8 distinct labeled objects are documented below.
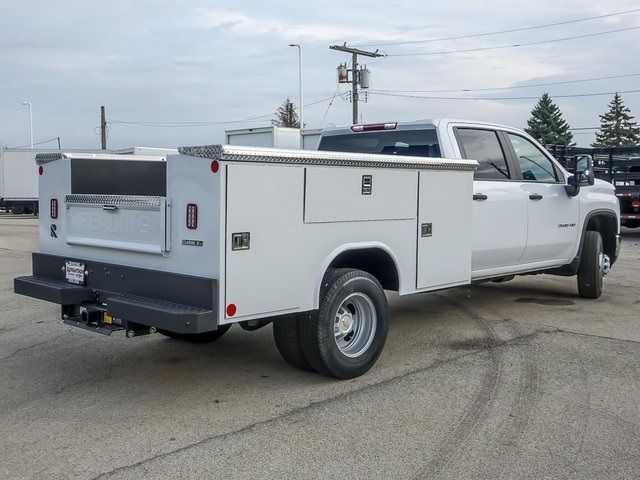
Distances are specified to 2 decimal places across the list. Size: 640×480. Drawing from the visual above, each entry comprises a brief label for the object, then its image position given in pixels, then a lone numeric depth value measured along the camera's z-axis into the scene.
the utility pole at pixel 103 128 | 51.07
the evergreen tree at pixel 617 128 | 77.62
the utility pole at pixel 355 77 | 33.12
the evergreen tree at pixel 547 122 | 68.38
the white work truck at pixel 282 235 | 4.59
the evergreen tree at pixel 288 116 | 55.62
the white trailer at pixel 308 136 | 15.18
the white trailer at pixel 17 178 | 37.84
